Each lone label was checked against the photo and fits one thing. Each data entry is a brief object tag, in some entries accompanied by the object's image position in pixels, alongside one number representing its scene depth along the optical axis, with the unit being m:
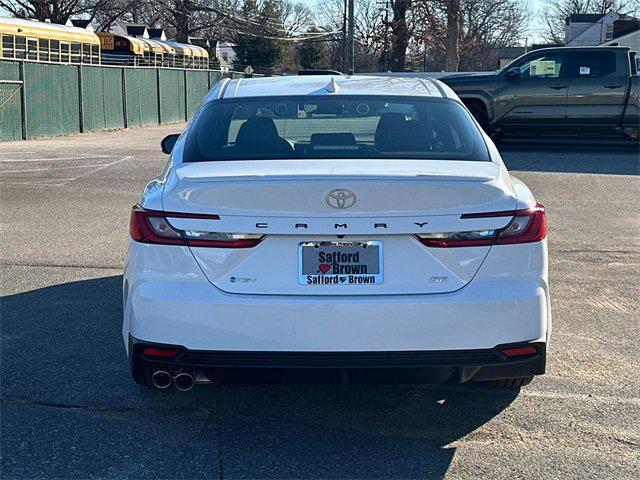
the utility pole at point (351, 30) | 40.25
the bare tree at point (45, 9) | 53.75
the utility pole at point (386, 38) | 43.75
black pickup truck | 18.67
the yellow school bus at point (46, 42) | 26.67
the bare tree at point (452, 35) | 39.34
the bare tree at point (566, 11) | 97.06
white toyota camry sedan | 3.74
